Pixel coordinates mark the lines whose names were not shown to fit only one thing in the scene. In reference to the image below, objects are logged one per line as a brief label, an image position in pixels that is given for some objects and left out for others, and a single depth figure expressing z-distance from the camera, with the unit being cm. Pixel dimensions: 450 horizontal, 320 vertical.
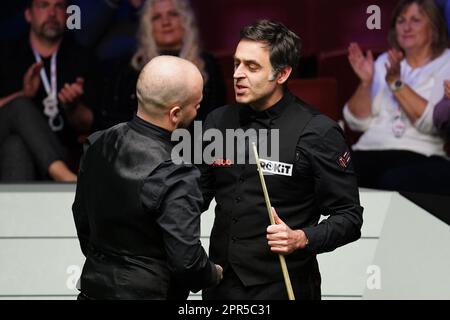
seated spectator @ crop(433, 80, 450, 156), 820
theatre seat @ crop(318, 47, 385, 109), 881
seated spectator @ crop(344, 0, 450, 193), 827
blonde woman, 879
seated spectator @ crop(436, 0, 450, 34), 830
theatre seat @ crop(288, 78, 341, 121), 885
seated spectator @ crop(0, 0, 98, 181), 902
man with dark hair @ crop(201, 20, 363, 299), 485
